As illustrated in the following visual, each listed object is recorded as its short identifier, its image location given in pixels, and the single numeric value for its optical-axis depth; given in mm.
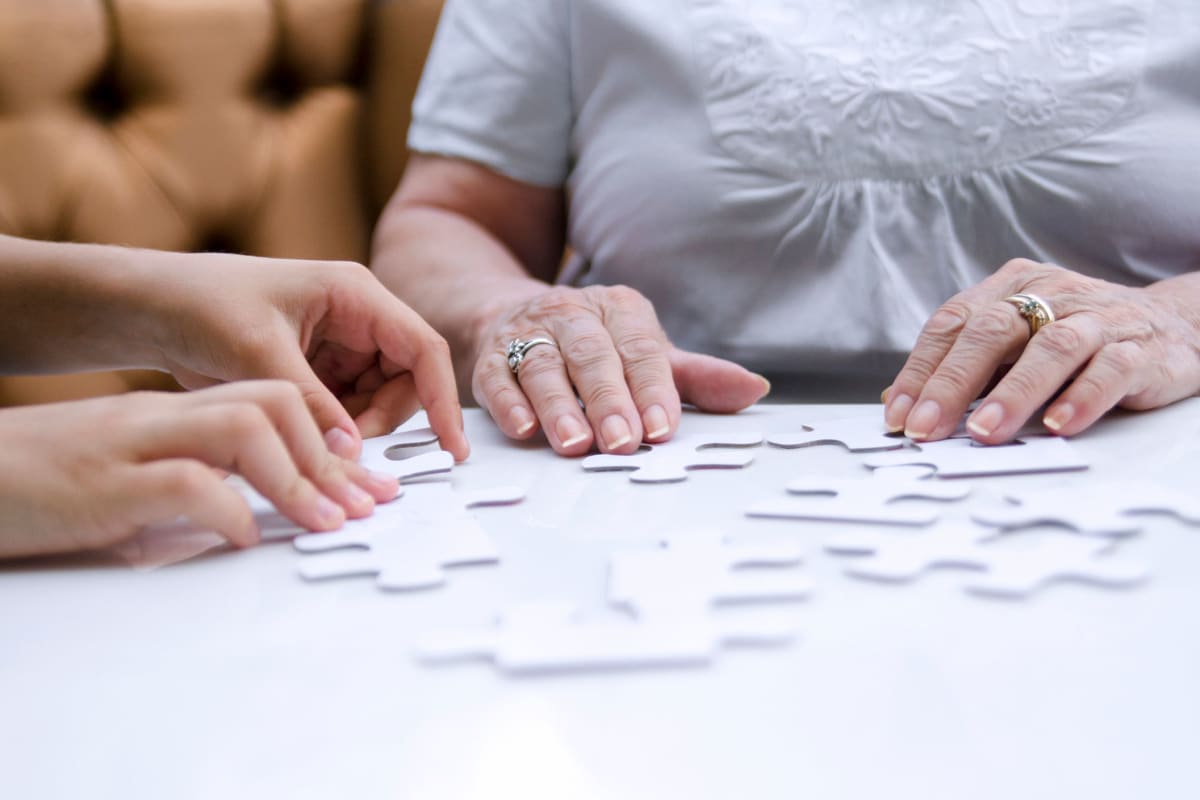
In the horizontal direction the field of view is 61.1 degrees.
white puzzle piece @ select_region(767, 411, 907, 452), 792
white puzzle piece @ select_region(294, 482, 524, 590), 553
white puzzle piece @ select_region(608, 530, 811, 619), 493
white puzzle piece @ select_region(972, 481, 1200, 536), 572
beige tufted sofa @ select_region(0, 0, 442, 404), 1396
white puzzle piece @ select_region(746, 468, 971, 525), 606
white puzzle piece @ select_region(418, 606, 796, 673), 440
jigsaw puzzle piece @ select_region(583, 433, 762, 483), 735
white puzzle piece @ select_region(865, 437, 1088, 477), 702
